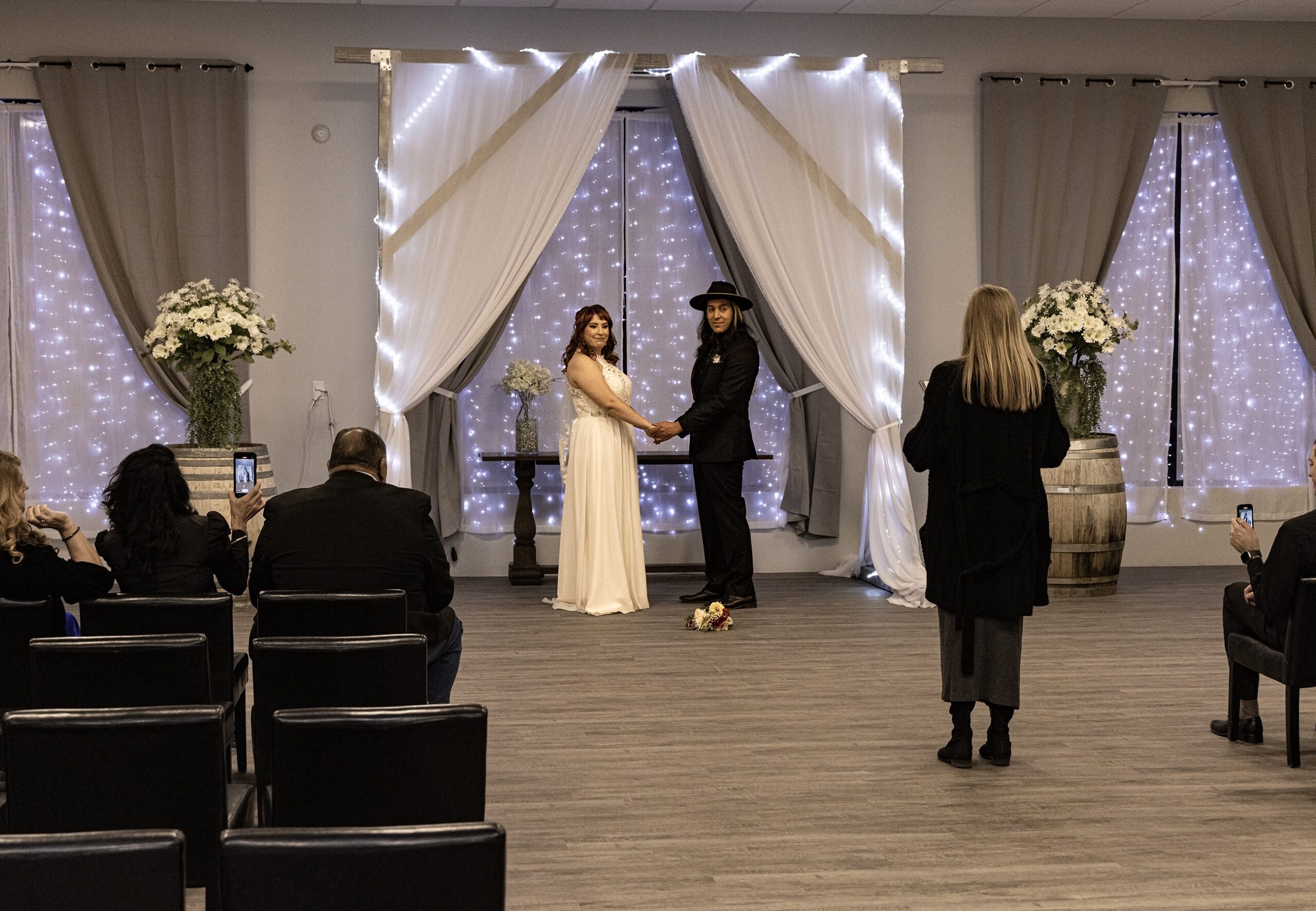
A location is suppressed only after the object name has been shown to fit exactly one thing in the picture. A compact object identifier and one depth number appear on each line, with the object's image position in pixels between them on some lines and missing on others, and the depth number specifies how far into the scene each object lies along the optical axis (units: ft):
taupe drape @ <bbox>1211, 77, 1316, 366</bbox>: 26.45
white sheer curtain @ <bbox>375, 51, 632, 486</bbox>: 22.71
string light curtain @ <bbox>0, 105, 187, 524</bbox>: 23.88
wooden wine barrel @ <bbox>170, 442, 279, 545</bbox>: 20.97
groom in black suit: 21.50
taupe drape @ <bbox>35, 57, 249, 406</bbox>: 23.47
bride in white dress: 21.36
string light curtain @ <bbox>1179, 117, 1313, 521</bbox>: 26.94
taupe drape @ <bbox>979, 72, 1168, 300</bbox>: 25.73
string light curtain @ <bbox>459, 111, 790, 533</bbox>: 25.50
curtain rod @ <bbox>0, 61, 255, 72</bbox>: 23.39
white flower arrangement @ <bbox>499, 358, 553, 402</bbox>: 24.23
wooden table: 24.26
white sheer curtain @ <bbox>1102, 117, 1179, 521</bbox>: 26.86
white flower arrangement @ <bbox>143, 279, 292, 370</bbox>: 21.17
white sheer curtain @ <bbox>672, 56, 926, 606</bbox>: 23.31
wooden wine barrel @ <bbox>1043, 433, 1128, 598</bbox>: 22.66
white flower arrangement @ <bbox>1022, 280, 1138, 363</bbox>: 22.56
